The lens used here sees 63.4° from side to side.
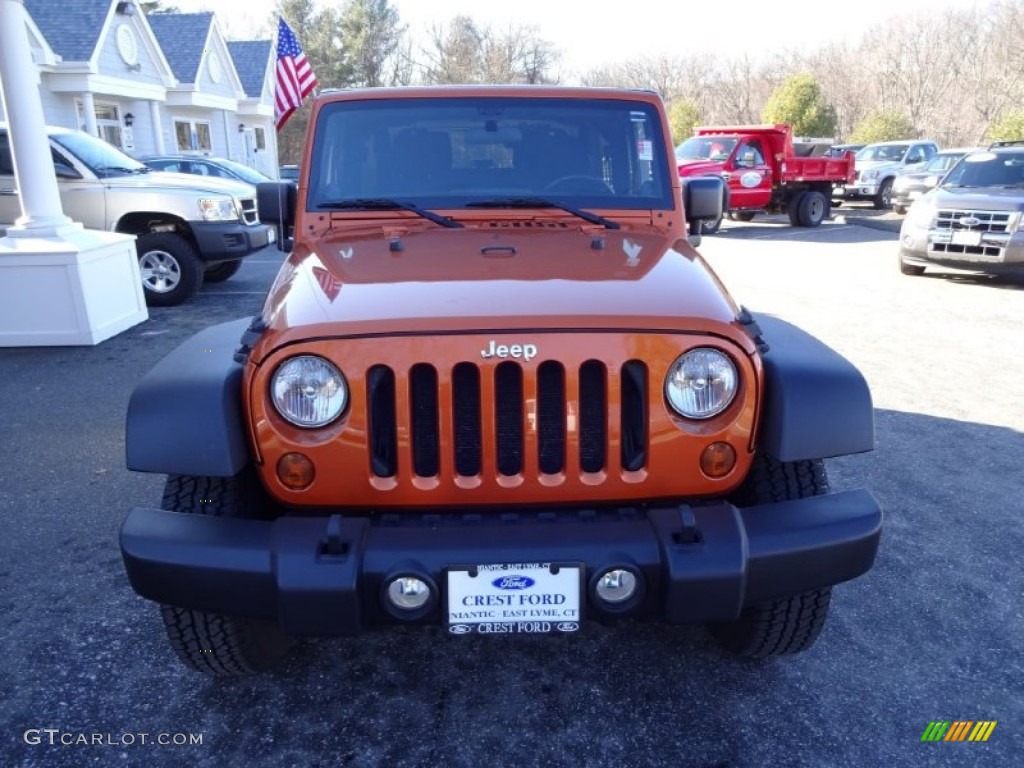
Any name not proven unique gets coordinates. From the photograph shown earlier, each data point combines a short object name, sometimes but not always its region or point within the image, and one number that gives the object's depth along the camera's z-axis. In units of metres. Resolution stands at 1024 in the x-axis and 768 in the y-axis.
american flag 13.86
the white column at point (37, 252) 6.57
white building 20.95
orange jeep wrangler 2.04
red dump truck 16.14
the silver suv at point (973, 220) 9.36
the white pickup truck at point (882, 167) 20.83
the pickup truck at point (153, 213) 8.64
